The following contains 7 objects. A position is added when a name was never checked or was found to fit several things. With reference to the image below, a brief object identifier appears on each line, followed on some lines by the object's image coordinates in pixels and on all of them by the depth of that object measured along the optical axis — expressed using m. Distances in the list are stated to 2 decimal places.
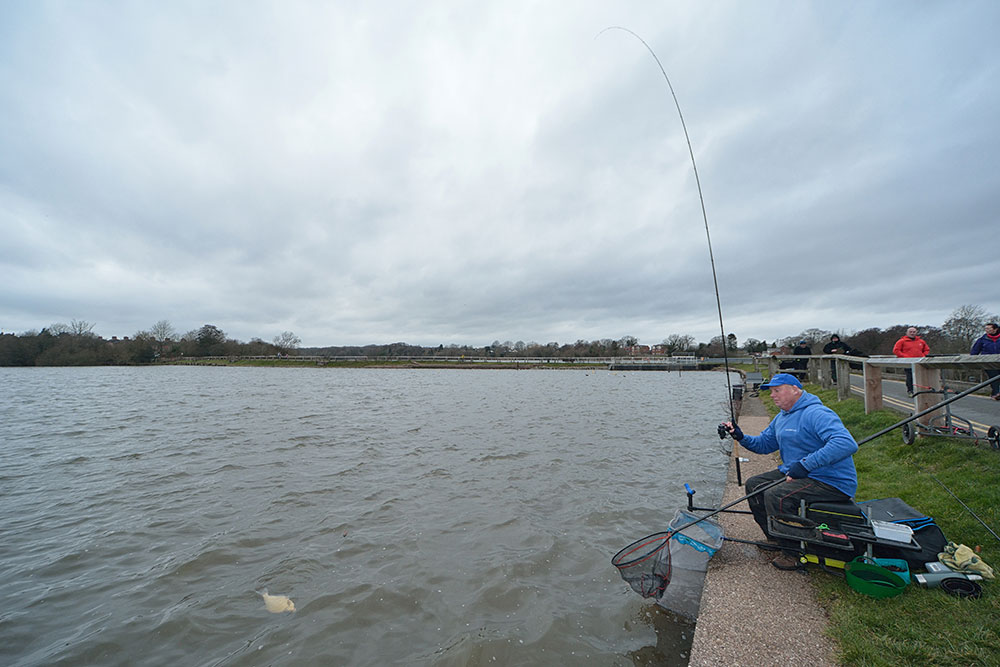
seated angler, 4.17
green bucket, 3.62
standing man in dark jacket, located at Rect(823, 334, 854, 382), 14.55
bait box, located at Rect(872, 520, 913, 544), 3.78
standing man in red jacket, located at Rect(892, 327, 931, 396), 10.49
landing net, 4.62
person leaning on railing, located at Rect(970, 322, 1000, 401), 8.62
